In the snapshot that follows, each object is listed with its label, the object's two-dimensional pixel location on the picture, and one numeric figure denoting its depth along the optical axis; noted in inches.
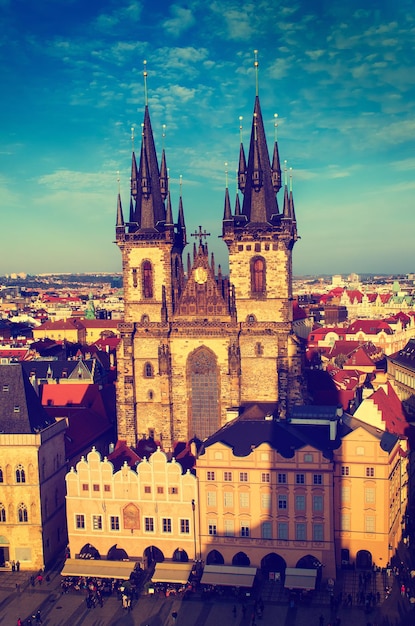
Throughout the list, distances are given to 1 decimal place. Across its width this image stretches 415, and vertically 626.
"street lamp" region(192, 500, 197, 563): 2495.1
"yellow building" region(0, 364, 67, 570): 2561.5
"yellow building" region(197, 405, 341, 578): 2395.4
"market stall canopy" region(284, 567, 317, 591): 2272.4
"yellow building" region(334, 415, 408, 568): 2416.3
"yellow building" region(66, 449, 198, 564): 2507.4
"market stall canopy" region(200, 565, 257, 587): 2315.5
